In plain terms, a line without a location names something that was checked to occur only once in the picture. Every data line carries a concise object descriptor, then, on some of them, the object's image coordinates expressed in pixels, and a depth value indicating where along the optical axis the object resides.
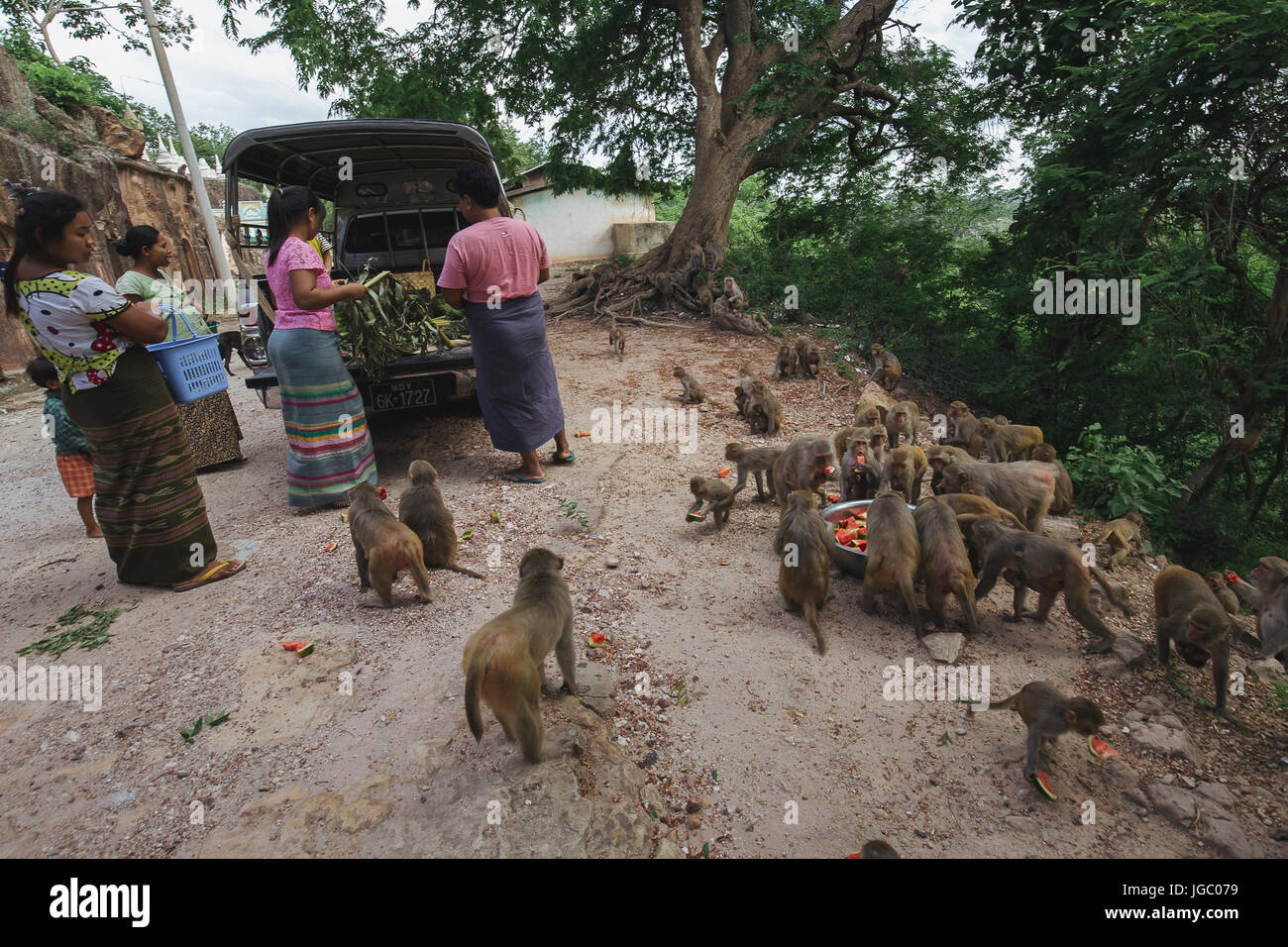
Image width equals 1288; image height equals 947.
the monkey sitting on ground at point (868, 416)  7.11
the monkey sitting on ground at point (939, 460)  6.03
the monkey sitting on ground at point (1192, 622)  3.83
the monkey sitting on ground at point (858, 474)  6.16
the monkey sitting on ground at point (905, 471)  6.04
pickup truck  6.39
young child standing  5.63
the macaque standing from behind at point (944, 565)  4.33
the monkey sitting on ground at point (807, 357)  10.21
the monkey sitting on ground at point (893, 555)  4.38
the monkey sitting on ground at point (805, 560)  4.44
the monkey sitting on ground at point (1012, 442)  7.39
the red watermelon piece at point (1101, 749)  3.46
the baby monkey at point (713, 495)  5.86
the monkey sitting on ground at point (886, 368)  10.29
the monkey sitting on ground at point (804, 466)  5.83
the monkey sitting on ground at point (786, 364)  10.32
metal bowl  4.97
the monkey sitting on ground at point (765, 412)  7.97
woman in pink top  5.09
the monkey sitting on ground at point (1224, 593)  4.86
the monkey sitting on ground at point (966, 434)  7.75
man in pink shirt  5.64
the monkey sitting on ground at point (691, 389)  9.05
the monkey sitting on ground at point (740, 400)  8.55
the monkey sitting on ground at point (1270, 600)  4.35
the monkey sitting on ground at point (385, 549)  4.41
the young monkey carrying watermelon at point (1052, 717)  3.25
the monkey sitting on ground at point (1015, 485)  5.69
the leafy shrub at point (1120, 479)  7.14
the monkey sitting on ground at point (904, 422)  7.43
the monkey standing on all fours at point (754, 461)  6.46
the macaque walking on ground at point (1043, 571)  4.28
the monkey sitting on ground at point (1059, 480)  6.57
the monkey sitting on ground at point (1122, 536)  6.08
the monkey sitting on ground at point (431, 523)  4.94
